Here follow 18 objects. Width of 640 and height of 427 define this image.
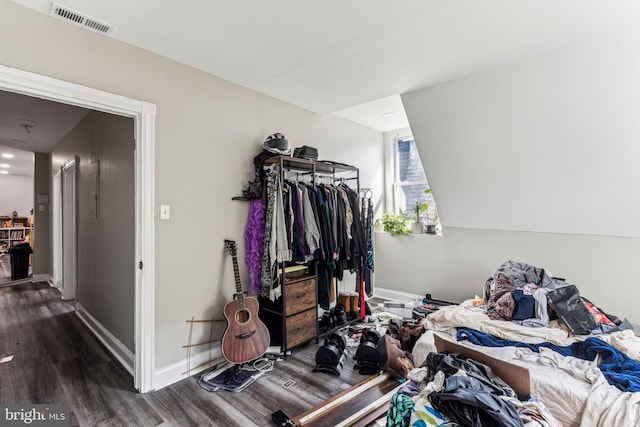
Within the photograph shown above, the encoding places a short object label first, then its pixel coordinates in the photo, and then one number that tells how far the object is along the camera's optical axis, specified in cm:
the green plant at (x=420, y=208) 434
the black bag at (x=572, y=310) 207
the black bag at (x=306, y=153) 311
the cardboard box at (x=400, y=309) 369
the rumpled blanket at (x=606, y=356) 157
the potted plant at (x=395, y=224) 441
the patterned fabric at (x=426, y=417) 117
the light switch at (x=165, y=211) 236
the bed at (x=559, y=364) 145
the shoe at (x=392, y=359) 235
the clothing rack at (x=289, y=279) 274
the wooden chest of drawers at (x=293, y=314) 275
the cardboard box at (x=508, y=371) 140
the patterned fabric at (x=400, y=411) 129
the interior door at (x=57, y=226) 517
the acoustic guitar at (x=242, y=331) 241
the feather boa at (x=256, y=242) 285
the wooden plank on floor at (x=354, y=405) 189
